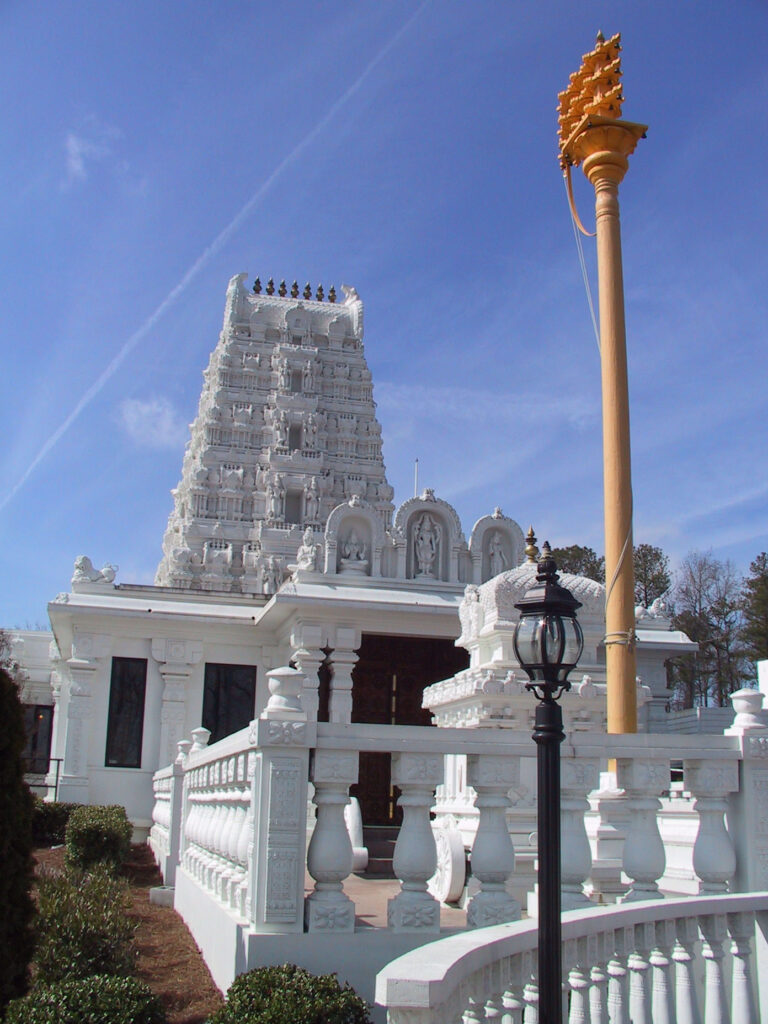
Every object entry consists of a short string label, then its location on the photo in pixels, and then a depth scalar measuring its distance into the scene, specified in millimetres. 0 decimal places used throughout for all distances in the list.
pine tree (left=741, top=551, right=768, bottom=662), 39969
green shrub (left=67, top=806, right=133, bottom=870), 12391
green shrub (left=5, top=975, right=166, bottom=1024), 4578
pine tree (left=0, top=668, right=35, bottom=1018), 5023
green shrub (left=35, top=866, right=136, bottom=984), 6141
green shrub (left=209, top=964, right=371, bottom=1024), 4059
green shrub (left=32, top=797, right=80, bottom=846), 16922
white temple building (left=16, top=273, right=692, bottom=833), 18469
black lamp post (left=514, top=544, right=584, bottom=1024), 3555
